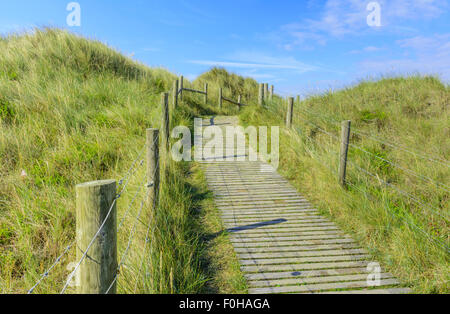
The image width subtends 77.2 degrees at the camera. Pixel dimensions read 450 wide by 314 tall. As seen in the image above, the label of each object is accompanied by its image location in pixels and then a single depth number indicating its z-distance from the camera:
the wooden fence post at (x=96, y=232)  1.54
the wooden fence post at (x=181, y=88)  14.23
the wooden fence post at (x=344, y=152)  5.25
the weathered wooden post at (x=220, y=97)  16.86
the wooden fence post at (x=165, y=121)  5.50
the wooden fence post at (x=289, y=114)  8.32
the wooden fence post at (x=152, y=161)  3.60
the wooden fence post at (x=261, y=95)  12.69
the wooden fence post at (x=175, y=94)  11.18
